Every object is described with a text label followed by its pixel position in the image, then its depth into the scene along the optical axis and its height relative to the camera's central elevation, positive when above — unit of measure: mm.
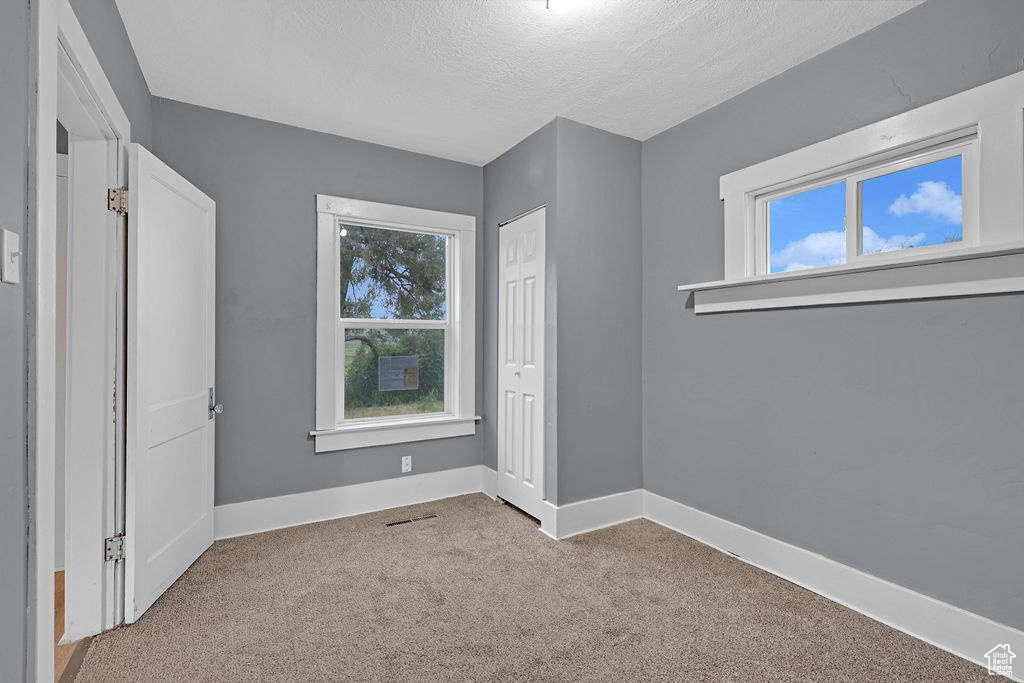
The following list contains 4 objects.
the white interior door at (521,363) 3125 -151
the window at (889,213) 1744 +589
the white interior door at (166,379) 2045 -184
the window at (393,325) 3234 +123
